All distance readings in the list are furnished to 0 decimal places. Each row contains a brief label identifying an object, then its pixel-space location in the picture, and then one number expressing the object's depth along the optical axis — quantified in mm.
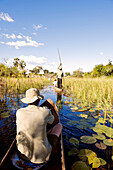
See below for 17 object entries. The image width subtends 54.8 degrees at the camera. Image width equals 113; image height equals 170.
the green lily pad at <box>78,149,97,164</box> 2243
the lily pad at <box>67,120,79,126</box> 3913
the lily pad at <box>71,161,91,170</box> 1951
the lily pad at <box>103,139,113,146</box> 2627
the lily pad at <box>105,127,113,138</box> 2989
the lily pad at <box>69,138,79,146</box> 2819
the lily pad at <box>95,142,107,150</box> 2594
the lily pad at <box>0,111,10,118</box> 4162
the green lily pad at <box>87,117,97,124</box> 3925
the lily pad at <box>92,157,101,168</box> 2037
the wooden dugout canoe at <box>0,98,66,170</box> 1674
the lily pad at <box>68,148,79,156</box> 2416
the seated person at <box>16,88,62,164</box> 1487
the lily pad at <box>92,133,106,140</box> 2893
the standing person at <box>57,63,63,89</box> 9783
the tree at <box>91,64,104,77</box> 31288
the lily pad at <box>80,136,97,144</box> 2801
